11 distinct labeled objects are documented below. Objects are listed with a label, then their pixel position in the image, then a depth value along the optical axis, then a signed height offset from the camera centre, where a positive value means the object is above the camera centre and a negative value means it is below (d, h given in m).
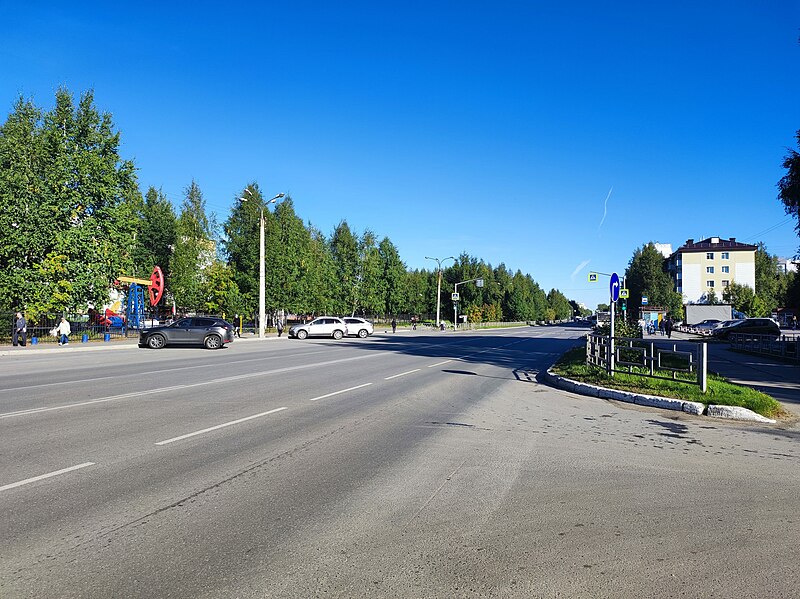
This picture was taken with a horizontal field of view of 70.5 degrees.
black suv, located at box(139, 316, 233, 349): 30.97 -1.17
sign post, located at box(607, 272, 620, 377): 15.59 +0.79
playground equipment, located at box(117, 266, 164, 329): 40.78 +1.22
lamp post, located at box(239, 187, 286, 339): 41.47 +1.62
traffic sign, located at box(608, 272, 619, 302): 15.60 +0.83
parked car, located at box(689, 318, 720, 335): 63.20 -1.16
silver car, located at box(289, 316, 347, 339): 45.34 -1.11
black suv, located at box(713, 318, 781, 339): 42.06 -0.84
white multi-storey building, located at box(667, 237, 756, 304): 114.56 +10.14
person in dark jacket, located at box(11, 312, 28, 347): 29.33 -0.93
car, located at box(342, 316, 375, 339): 46.81 -1.04
